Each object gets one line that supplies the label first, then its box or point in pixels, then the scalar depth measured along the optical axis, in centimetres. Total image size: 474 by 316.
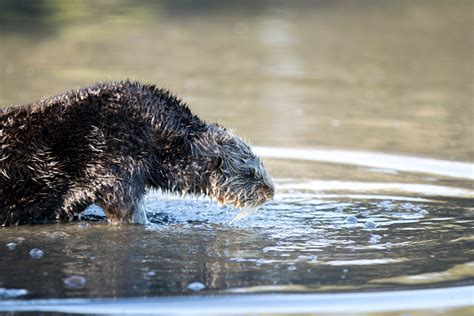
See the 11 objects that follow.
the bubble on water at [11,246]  1369
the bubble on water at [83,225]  1510
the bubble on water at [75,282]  1189
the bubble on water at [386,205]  1621
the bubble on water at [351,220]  1524
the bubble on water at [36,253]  1334
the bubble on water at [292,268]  1273
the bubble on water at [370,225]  1497
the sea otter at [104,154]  1437
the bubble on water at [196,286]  1192
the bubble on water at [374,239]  1412
